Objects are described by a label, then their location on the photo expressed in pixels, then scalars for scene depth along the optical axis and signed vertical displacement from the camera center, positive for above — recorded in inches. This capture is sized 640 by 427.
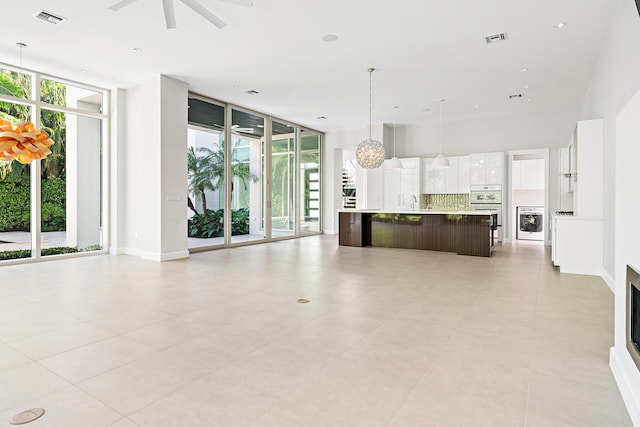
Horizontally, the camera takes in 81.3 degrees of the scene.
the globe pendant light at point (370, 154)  284.4 +40.8
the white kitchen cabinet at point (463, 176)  391.2 +33.0
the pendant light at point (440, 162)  324.5 +39.3
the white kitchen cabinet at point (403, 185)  413.9 +25.1
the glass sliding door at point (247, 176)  353.7 +30.8
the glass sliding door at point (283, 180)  407.5 +31.1
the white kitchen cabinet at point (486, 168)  374.0 +40.0
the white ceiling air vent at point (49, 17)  178.7 +93.0
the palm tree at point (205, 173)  332.5 +31.0
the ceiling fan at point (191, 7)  150.9 +83.5
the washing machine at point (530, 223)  386.6 -16.5
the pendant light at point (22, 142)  192.9 +34.5
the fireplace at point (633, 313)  75.1 -22.7
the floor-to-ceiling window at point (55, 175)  250.5 +23.2
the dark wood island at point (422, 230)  289.6 -19.6
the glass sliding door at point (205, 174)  327.3 +30.0
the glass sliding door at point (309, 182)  455.2 +31.2
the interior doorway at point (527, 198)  381.1 +10.0
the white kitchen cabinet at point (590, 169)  209.5 +21.7
